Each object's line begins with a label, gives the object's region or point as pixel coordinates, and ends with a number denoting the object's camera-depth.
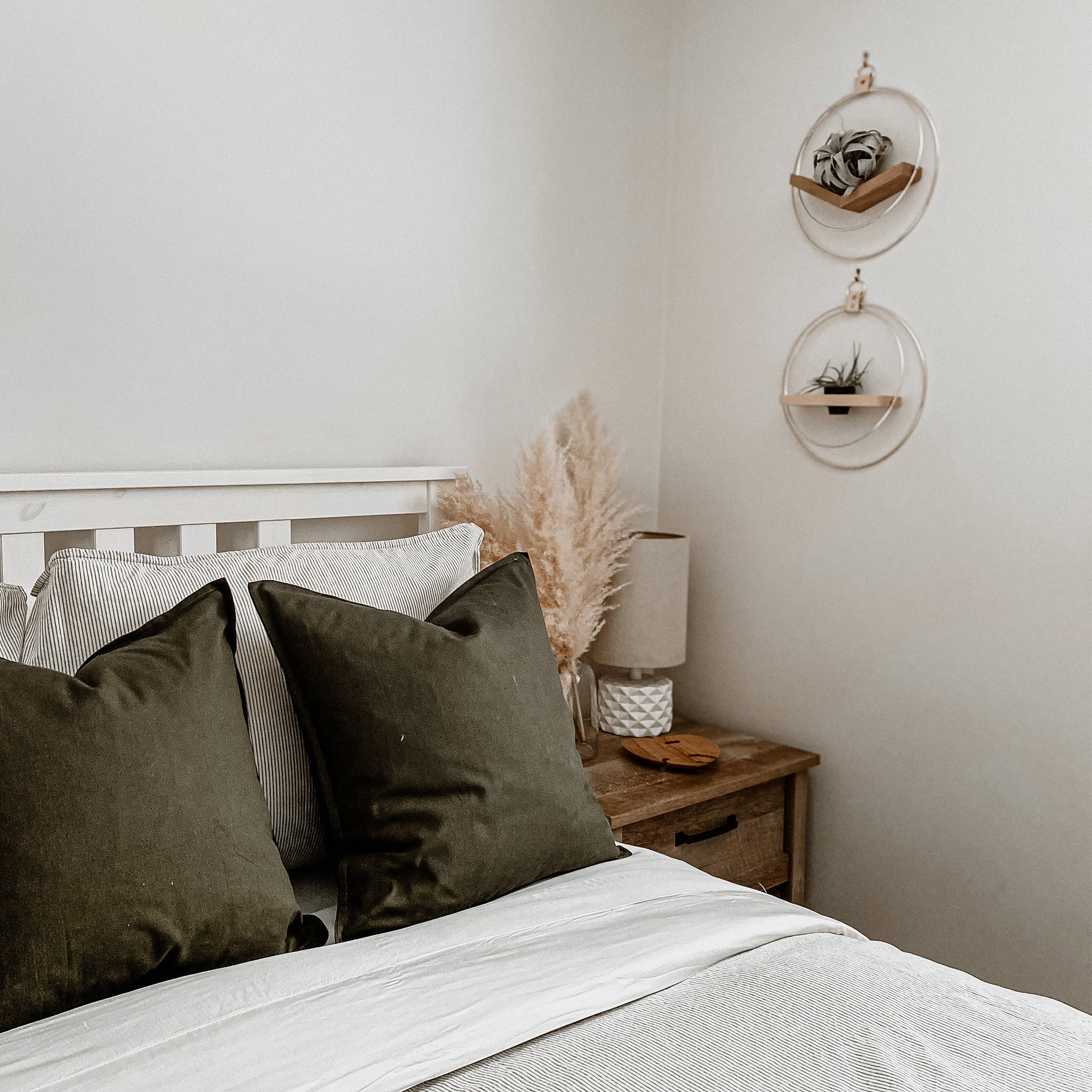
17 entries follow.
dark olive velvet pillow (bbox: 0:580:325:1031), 0.90
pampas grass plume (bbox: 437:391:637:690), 1.86
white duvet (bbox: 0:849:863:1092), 0.81
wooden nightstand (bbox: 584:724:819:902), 1.78
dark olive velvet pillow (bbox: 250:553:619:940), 1.12
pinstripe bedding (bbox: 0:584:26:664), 1.17
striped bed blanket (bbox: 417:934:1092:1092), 0.83
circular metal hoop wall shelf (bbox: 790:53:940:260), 1.86
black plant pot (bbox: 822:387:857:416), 1.96
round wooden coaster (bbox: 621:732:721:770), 1.91
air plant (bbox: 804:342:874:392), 1.98
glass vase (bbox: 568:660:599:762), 1.91
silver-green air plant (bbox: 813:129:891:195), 1.88
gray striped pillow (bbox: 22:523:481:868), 1.18
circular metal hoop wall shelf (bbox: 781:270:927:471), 1.92
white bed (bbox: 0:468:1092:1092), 0.82
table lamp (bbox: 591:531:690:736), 2.06
